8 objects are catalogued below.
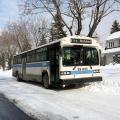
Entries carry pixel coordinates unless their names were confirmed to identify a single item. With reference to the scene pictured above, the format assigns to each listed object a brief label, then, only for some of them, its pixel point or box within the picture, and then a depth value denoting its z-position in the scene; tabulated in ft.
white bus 24.60
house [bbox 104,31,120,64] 79.74
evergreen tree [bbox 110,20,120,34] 118.82
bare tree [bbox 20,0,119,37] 33.65
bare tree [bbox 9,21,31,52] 85.04
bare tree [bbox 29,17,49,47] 84.12
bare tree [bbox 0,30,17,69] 98.48
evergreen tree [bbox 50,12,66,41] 36.17
